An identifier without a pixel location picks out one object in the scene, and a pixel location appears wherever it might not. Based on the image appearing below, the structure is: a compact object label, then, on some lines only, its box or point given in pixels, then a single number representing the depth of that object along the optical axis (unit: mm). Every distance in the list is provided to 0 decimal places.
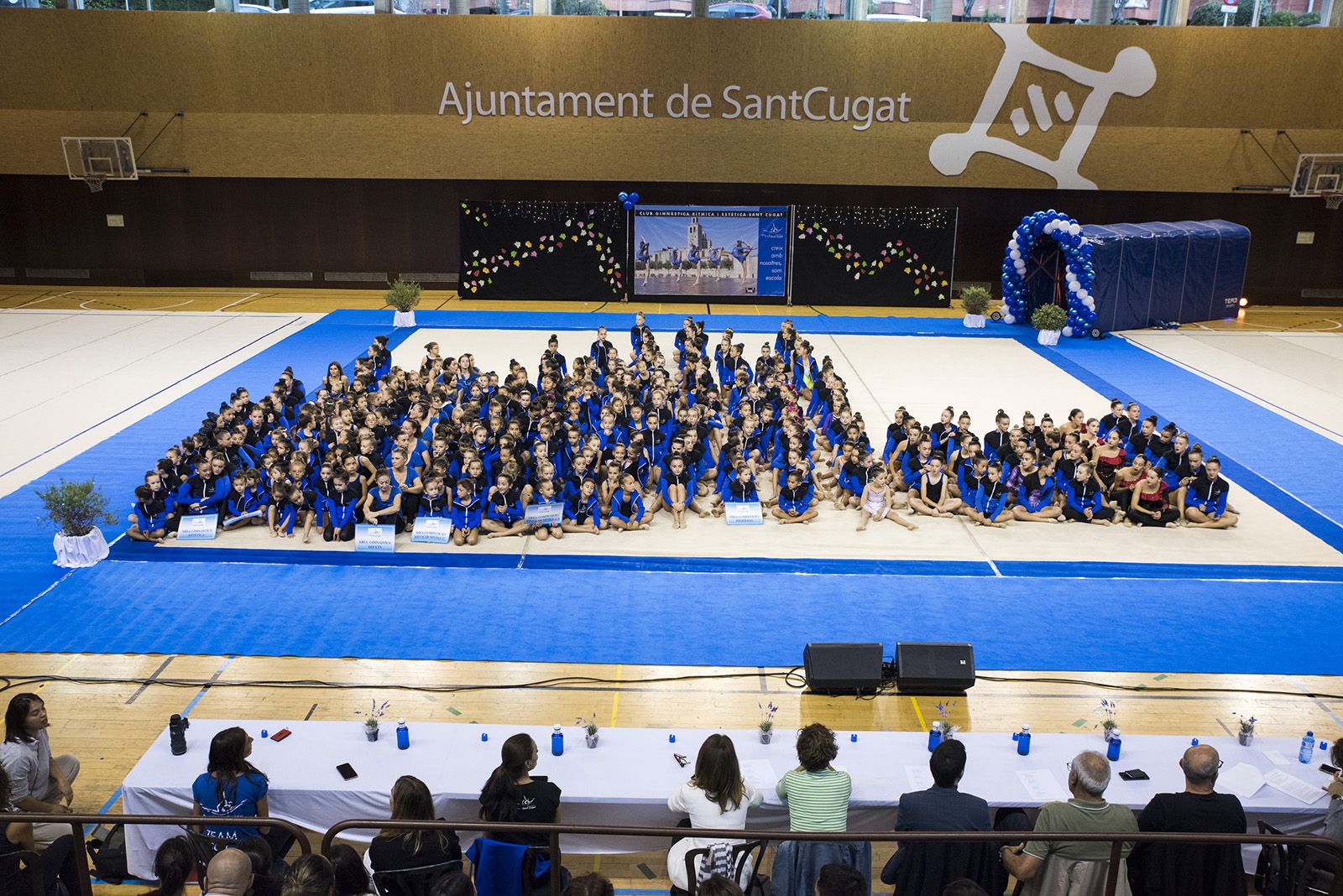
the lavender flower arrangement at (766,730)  6323
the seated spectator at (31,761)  5703
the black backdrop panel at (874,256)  24609
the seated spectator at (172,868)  4344
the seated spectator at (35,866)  4844
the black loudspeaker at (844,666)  7891
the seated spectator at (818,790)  5281
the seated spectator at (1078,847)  4969
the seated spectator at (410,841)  4770
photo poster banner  24562
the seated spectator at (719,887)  3895
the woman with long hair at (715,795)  5234
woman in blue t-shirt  5375
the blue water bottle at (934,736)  6297
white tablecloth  5762
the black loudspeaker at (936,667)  7875
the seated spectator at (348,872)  4488
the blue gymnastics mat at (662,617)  8750
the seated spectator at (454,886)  4418
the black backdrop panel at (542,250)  24656
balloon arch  20828
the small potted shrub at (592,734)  6238
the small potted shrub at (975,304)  22453
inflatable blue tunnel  21359
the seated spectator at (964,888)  4090
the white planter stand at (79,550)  10094
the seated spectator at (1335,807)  5430
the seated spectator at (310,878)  4059
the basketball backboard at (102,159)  23953
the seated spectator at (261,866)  4863
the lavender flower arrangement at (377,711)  7559
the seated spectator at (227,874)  4270
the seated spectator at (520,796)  5250
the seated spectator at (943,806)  5125
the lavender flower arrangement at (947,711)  7398
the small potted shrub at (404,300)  21312
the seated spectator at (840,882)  4074
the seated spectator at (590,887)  3912
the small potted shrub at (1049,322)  20828
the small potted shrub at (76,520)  9945
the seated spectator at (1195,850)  5039
